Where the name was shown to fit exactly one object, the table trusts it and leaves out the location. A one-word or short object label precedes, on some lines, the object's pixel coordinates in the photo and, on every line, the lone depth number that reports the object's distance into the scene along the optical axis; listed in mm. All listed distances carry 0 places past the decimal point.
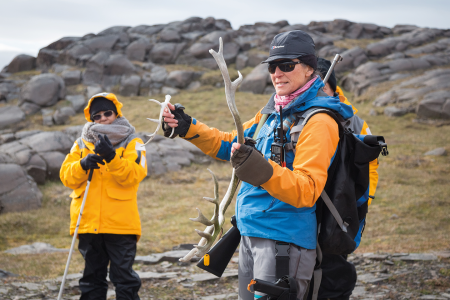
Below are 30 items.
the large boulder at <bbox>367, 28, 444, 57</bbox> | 37719
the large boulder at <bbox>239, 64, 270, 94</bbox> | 31312
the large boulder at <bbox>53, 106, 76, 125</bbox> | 27734
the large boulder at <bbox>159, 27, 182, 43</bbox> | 42288
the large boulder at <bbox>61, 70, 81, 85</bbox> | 33594
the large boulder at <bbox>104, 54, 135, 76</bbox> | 34875
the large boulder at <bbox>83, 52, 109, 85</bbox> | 34050
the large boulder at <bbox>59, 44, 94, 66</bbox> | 37156
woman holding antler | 2266
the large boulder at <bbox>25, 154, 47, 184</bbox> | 13398
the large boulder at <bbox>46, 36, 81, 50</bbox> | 41562
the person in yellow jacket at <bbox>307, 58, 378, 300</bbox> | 3363
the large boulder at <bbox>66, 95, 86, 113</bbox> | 29562
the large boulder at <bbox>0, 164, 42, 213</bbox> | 10898
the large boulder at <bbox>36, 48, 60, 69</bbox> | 38562
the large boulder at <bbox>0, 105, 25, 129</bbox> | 24953
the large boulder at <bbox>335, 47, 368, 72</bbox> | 35031
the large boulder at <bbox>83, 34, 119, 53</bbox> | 40250
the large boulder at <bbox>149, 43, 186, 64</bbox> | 39062
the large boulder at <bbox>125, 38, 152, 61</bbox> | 39875
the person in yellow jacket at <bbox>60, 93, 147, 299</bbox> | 4266
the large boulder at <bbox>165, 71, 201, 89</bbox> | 34438
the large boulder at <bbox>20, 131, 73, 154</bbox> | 14516
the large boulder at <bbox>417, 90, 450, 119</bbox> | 21531
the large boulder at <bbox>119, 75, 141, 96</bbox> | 33469
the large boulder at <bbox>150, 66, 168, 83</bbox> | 34597
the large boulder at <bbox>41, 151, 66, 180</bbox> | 14000
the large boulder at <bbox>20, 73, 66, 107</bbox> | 29078
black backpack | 2574
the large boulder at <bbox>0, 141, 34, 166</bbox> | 13417
